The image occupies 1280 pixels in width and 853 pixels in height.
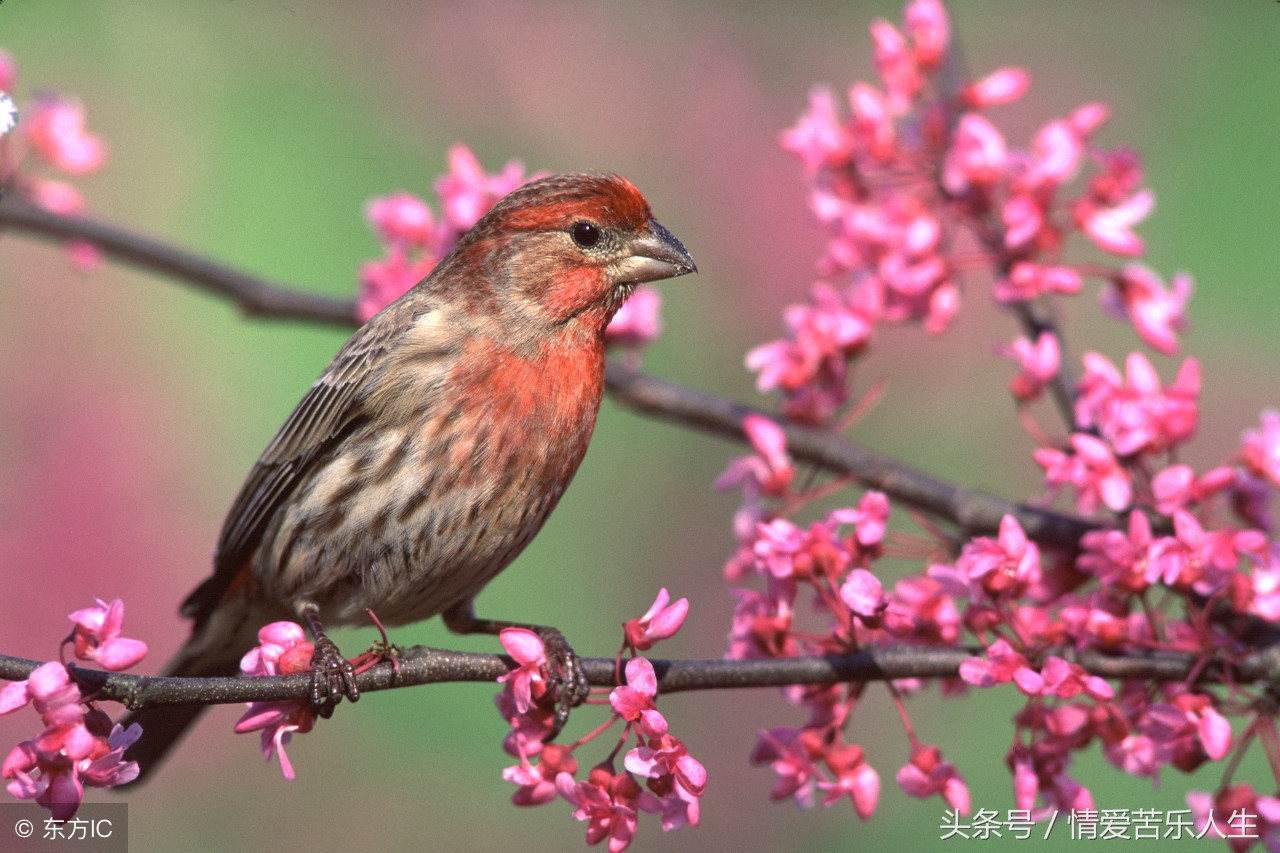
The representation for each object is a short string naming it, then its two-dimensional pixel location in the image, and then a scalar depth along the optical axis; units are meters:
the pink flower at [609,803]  5.42
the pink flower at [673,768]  5.33
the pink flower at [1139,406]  6.31
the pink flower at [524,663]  5.46
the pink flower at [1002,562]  5.56
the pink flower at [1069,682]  5.40
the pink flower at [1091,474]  6.10
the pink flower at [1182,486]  6.10
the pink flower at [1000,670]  5.37
